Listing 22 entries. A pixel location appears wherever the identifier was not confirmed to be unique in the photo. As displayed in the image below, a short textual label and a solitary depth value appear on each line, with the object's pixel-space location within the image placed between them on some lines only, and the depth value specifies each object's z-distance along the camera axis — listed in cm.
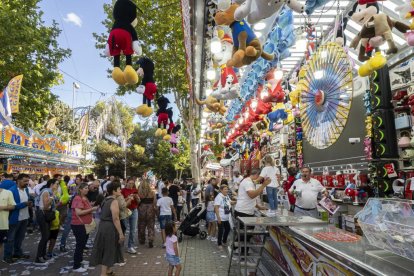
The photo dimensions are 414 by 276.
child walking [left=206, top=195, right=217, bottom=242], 1041
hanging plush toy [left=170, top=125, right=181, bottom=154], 1402
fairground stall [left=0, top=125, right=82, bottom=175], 1614
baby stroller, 1044
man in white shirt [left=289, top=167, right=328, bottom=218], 707
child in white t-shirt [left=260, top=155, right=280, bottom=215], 868
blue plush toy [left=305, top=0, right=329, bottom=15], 482
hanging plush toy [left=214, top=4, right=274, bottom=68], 501
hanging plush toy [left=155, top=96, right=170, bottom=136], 1130
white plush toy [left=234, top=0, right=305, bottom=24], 395
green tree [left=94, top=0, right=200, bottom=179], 1445
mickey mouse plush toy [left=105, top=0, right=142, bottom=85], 532
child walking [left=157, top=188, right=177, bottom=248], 930
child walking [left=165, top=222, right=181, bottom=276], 574
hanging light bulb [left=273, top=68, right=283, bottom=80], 940
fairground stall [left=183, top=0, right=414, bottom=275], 309
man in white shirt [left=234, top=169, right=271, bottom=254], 677
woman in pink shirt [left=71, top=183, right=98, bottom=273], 682
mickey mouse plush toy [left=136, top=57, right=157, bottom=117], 759
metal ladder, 512
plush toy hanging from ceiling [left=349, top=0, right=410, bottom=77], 488
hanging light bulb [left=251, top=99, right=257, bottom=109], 1174
